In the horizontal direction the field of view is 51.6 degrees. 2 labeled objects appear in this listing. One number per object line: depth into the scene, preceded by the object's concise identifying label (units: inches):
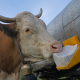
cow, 66.1
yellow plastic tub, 47.2
